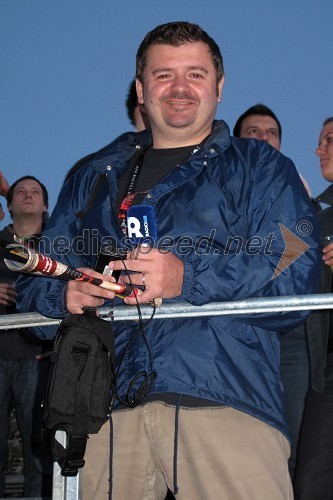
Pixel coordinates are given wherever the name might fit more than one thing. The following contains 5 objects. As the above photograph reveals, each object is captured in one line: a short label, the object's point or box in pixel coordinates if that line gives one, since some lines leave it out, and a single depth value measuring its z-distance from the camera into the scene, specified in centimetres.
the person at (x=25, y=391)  568
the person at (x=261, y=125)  600
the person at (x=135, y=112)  560
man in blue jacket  278
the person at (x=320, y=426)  426
